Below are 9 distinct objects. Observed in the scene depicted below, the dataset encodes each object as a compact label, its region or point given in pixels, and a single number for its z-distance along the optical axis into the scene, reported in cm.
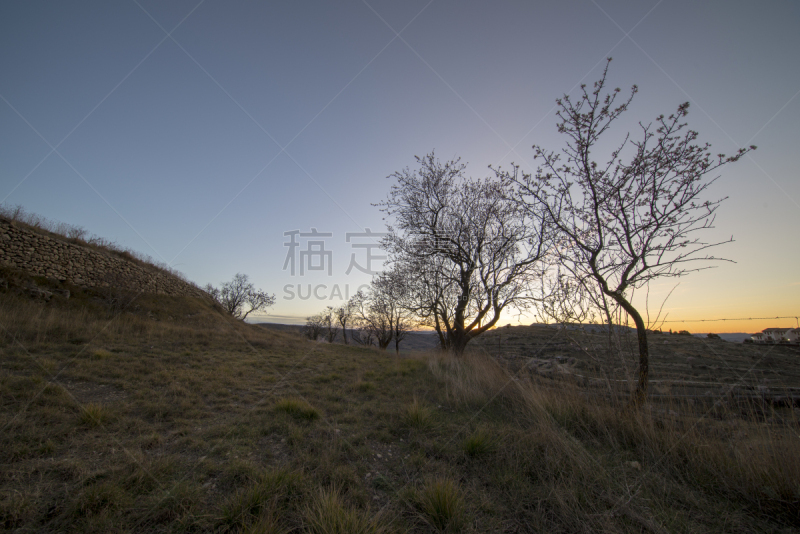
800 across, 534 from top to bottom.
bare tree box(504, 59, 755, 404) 382
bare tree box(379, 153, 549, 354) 1105
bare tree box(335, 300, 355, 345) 3534
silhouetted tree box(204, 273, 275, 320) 3925
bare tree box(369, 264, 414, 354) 1298
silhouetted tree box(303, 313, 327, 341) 3859
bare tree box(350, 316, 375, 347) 3394
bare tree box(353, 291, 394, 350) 2287
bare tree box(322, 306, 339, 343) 3747
